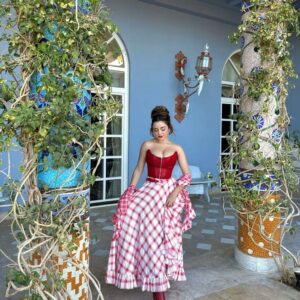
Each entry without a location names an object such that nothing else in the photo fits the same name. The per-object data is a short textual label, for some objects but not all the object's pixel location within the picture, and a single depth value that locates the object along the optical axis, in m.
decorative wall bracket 5.79
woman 2.30
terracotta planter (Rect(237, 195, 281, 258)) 2.88
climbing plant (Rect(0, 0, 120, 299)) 1.59
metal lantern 5.75
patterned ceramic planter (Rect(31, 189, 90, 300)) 1.81
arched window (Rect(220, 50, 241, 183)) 6.76
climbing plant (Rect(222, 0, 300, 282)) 2.76
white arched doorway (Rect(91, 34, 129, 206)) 5.39
